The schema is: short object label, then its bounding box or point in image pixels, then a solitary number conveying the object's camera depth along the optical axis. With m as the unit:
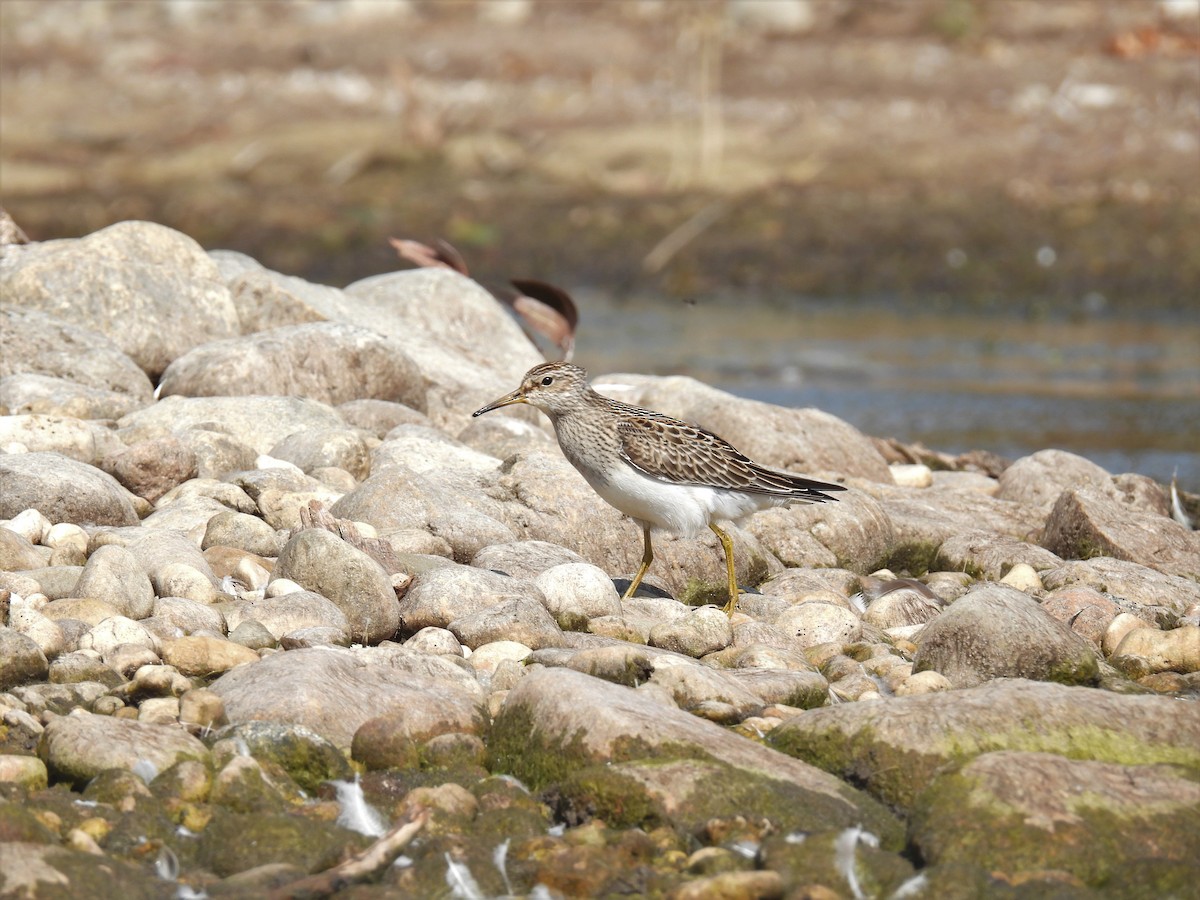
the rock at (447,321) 24.86
